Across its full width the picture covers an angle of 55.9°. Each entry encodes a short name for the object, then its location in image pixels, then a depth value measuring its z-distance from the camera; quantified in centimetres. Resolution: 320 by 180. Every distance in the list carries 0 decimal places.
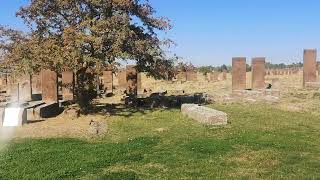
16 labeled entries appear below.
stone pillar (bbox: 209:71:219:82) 2887
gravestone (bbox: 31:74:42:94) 1890
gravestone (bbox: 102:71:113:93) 1900
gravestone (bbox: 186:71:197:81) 2740
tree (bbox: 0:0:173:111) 1090
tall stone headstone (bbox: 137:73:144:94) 1974
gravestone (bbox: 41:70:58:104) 1368
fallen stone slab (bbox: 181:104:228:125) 938
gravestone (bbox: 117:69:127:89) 1938
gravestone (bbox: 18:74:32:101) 1604
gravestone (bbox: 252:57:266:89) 1697
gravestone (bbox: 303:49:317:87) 1732
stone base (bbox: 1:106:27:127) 1026
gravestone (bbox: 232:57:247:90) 1667
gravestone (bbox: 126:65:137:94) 1433
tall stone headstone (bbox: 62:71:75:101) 1295
